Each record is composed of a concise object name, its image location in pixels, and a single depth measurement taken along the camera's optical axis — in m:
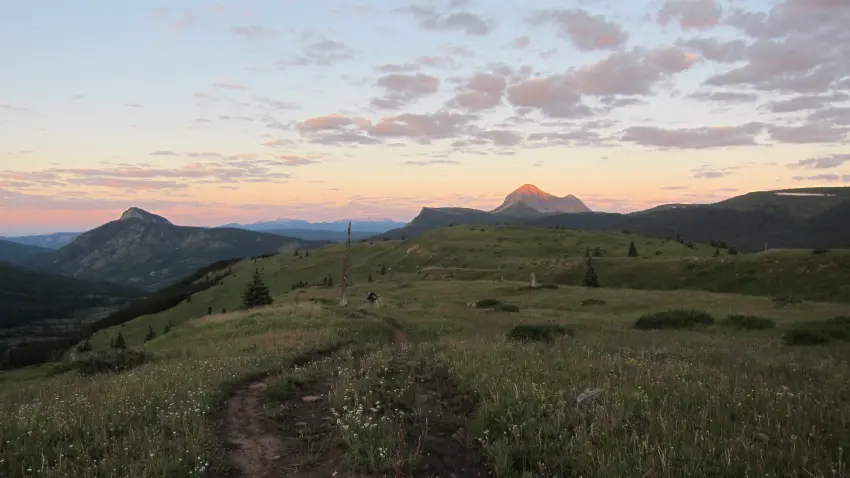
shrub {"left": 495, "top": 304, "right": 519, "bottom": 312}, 39.19
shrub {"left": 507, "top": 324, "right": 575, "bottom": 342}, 21.14
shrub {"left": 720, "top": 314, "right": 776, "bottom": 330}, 25.95
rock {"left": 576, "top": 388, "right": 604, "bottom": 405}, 8.88
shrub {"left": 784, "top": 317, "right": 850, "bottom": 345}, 20.23
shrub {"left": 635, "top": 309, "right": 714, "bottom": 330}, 28.08
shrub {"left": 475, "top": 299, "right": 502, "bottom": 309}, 43.22
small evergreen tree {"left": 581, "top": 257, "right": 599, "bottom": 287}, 59.94
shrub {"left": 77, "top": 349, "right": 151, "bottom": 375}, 21.00
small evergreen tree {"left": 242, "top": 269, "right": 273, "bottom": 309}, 81.62
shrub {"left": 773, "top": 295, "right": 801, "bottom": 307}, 34.38
